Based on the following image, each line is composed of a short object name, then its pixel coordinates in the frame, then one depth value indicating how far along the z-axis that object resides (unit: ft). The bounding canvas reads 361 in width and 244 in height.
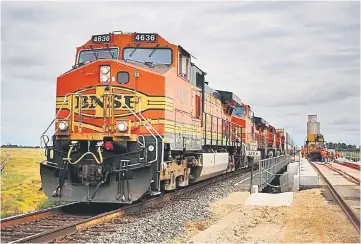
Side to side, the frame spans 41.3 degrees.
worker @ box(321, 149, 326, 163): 159.48
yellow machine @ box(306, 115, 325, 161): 169.09
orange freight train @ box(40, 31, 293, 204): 34.22
